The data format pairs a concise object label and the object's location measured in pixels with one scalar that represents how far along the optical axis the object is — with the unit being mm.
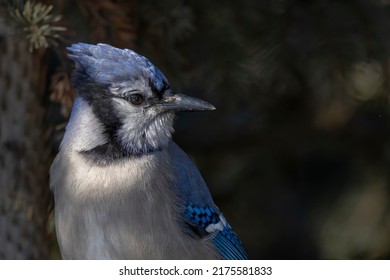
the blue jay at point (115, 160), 4570
